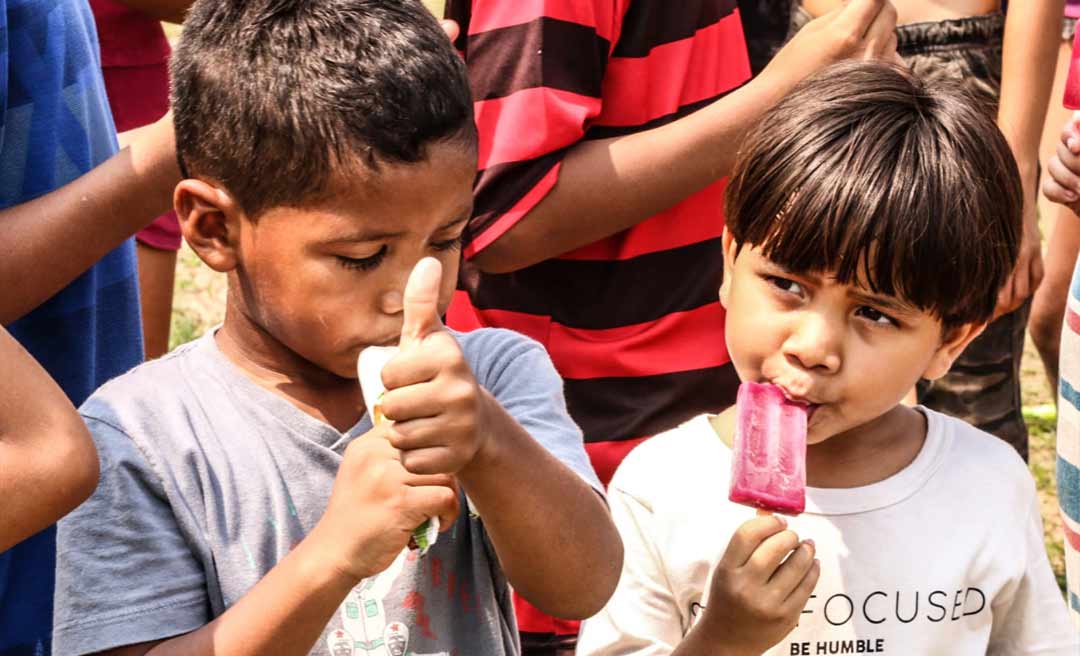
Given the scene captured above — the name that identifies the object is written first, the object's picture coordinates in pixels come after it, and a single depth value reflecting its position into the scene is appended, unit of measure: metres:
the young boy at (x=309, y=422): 4.16
